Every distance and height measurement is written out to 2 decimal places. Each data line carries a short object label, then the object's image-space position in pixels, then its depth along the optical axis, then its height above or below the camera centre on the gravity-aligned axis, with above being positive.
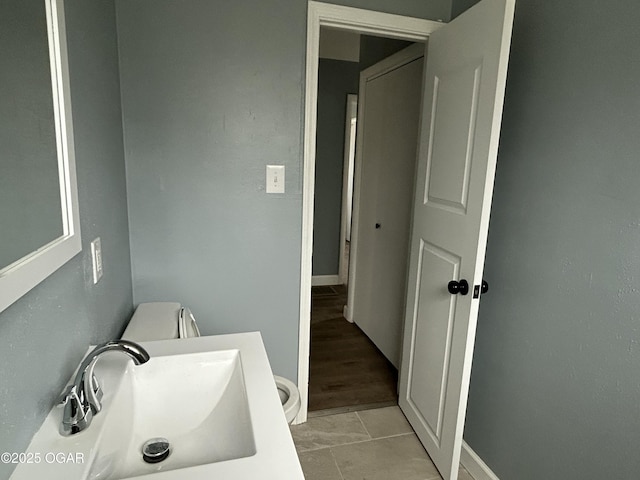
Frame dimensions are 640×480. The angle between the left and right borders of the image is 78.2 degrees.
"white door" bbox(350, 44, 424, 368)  2.34 -0.20
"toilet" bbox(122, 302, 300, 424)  1.30 -0.60
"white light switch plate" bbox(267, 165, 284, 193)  1.76 -0.10
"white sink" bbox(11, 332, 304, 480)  0.69 -0.56
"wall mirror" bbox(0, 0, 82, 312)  0.66 -0.01
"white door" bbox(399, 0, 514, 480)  1.39 -0.19
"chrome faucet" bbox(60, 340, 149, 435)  0.75 -0.48
